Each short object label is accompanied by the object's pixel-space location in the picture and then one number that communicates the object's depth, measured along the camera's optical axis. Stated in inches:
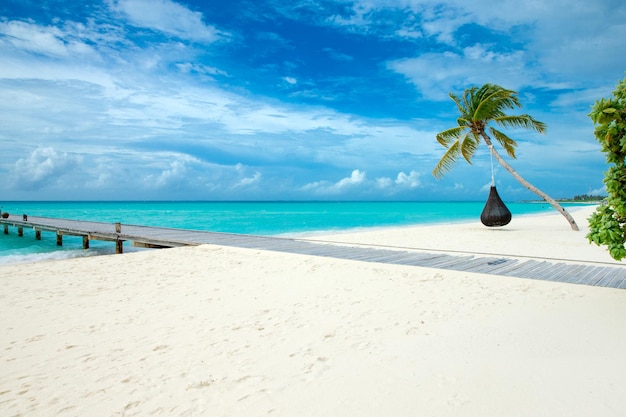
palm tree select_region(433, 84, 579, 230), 588.7
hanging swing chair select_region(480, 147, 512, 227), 605.0
